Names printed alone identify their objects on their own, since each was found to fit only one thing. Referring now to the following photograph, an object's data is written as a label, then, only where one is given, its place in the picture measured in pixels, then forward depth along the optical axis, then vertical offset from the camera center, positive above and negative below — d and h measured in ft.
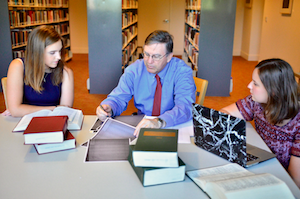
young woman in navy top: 6.06 -1.19
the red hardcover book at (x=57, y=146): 4.18 -1.76
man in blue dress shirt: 6.03 -1.27
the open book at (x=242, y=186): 3.00 -1.69
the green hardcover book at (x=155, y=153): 3.34 -1.45
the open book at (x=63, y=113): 5.00 -1.67
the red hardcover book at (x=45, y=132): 4.01 -1.49
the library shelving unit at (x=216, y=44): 14.26 -0.99
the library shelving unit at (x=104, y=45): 14.32 -1.11
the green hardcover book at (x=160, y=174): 3.39 -1.74
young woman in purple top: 4.57 -1.23
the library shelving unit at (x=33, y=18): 16.02 +0.23
